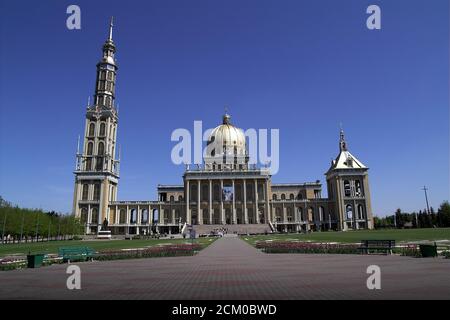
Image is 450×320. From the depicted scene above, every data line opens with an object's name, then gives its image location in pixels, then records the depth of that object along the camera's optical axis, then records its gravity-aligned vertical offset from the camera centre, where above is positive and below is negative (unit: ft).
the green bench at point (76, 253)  79.61 -3.85
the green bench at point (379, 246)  86.10 -3.48
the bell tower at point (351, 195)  375.86 +40.38
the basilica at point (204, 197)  369.91 +40.57
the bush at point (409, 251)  78.45 -4.57
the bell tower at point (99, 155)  365.20 +85.91
